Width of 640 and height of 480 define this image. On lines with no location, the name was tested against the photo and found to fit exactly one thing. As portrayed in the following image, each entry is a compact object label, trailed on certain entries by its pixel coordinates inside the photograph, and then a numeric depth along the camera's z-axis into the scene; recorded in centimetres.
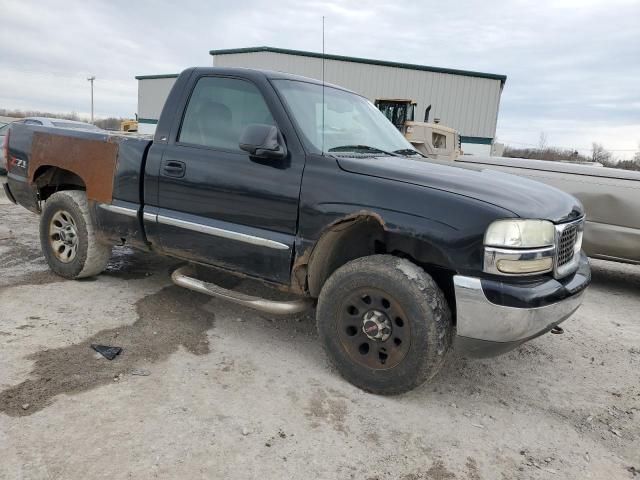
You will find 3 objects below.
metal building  2959
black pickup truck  278
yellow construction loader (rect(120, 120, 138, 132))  2084
